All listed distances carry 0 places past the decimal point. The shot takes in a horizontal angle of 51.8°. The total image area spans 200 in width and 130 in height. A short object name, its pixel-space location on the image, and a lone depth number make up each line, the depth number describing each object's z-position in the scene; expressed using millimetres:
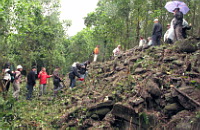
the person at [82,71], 10656
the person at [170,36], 9499
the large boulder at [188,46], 7578
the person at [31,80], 9829
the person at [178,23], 8930
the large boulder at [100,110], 6762
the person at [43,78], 10497
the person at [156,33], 10320
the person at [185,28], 9352
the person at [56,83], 9445
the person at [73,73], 10438
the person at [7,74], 8240
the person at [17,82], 9213
